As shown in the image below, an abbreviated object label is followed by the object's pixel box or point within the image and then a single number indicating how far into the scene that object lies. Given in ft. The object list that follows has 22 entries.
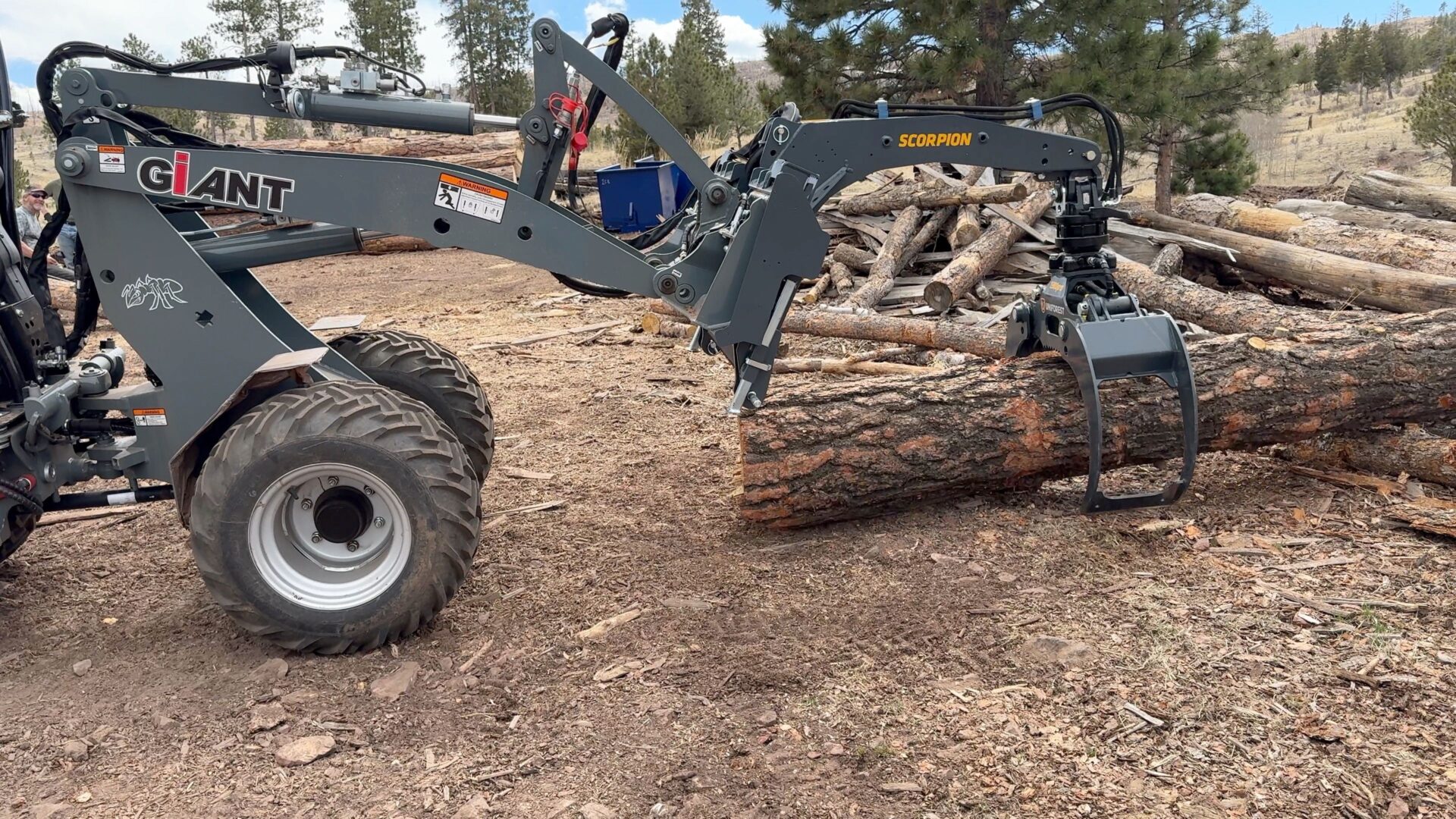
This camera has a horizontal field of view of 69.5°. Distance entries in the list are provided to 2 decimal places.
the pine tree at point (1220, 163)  55.88
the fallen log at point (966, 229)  37.32
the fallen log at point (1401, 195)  42.32
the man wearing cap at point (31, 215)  36.01
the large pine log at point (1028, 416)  16.89
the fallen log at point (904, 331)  26.66
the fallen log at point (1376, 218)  37.55
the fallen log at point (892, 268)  34.53
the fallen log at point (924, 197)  36.24
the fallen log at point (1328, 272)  28.25
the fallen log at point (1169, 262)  34.50
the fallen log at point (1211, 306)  25.67
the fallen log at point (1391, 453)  17.78
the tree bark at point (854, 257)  39.51
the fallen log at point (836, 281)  38.01
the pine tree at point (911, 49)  44.91
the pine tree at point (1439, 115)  60.75
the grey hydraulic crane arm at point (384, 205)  14.17
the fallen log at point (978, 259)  33.35
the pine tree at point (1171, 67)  44.68
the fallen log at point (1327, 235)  31.68
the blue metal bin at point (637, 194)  48.60
